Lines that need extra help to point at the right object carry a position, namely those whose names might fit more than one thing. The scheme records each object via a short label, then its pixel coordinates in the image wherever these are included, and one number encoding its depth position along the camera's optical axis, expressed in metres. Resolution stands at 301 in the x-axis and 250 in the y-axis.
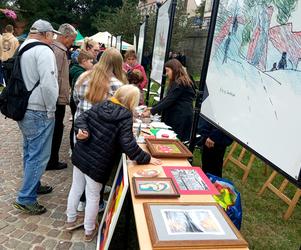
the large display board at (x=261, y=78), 1.34
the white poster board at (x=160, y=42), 3.63
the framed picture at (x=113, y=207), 1.64
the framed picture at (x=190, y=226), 1.22
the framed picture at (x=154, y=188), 1.57
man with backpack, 2.23
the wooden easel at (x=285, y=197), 2.99
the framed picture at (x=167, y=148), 2.15
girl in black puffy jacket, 1.87
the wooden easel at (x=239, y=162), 3.80
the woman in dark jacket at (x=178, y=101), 3.00
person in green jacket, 3.18
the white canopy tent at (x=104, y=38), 14.04
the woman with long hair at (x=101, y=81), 2.27
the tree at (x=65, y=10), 26.92
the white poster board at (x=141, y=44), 5.98
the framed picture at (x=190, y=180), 1.70
